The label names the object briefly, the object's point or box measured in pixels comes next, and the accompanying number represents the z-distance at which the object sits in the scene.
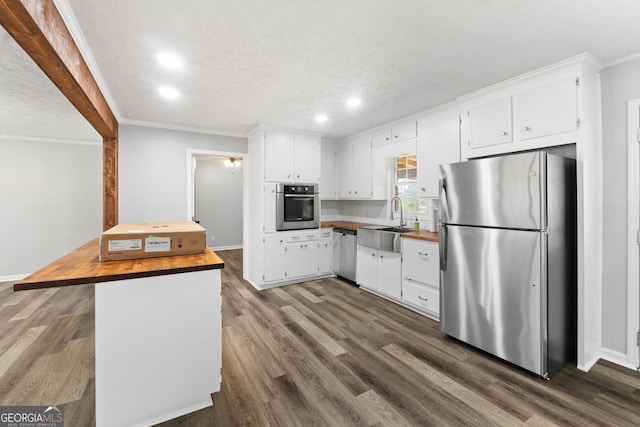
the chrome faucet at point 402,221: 4.25
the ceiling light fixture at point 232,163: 7.44
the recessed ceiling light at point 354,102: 3.29
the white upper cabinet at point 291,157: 4.39
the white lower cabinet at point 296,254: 4.38
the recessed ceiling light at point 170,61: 2.29
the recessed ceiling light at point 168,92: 2.94
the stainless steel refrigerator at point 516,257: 2.16
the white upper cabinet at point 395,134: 3.93
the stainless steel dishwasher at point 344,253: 4.52
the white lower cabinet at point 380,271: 3.69
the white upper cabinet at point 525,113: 2.35
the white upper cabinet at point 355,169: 4.71
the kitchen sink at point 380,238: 3.65
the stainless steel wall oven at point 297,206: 4.46
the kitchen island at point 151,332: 1.58
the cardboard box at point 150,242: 1.80
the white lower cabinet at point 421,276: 3.18
